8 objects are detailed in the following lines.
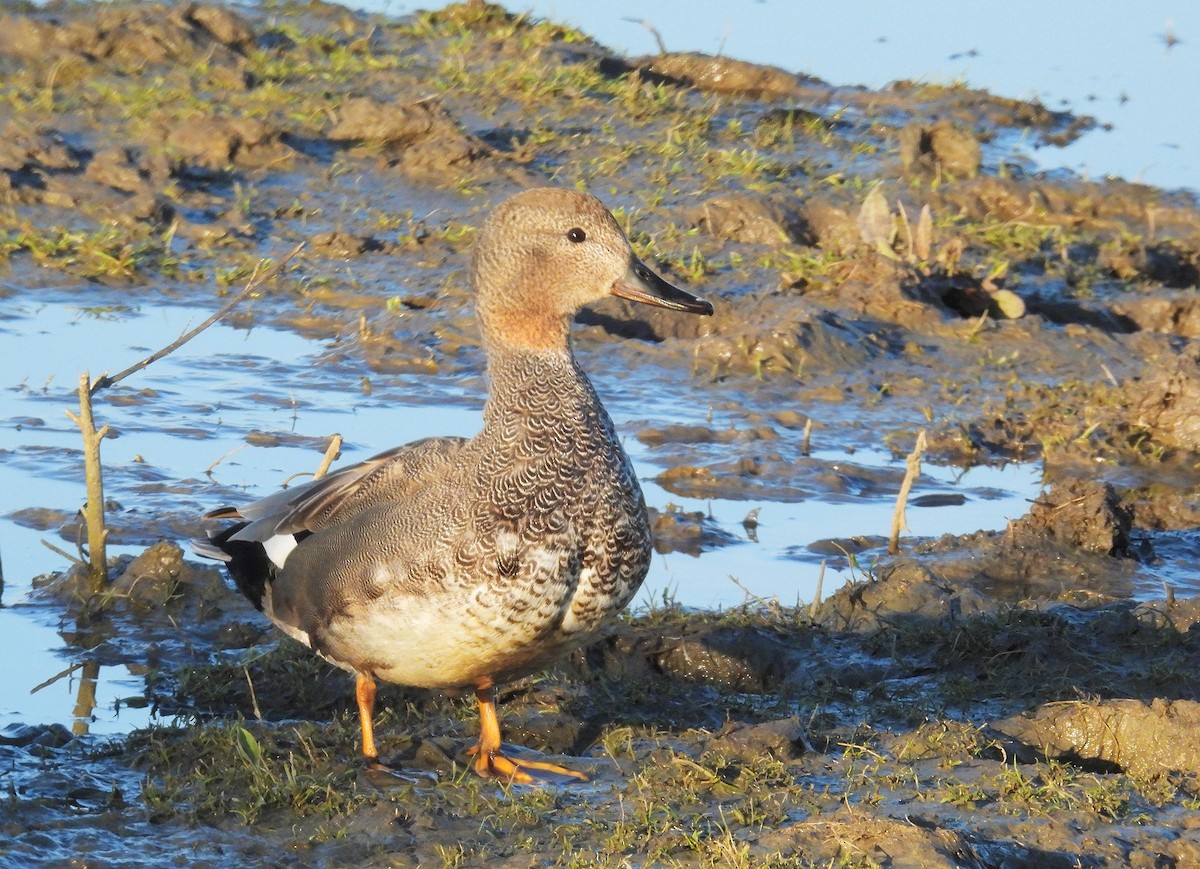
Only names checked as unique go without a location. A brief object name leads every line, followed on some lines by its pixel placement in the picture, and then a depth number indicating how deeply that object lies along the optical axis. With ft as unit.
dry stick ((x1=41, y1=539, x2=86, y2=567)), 35.86
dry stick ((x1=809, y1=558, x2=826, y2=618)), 35.86
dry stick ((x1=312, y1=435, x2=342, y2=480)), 36.25
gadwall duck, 27.09
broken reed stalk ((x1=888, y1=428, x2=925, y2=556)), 40.04
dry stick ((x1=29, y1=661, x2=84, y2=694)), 33.24
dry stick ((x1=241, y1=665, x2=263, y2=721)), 30.08
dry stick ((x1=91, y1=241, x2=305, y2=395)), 31.55
